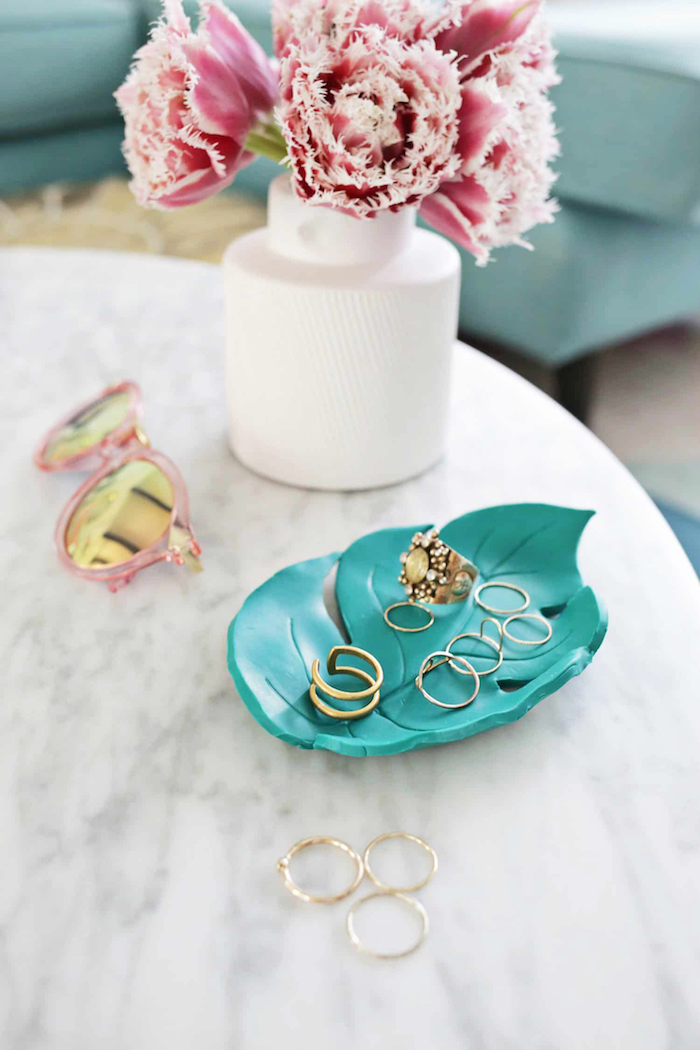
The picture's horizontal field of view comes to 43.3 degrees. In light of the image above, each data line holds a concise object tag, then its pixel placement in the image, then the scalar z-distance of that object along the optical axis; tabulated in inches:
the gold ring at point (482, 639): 17.8
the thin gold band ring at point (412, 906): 13.3
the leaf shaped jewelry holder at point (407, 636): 16.4
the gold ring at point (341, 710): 16.4
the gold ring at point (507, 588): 19.4
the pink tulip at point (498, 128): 18.7
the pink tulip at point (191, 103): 18.7
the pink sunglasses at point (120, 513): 20.7
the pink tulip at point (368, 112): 17.8
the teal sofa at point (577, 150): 46.0
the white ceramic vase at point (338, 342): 21.7
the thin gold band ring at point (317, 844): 14.0
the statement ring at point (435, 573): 18.9
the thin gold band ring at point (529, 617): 18.4
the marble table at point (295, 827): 12.7
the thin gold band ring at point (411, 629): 19.0
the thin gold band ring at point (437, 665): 16.9
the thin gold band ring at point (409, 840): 14.2
